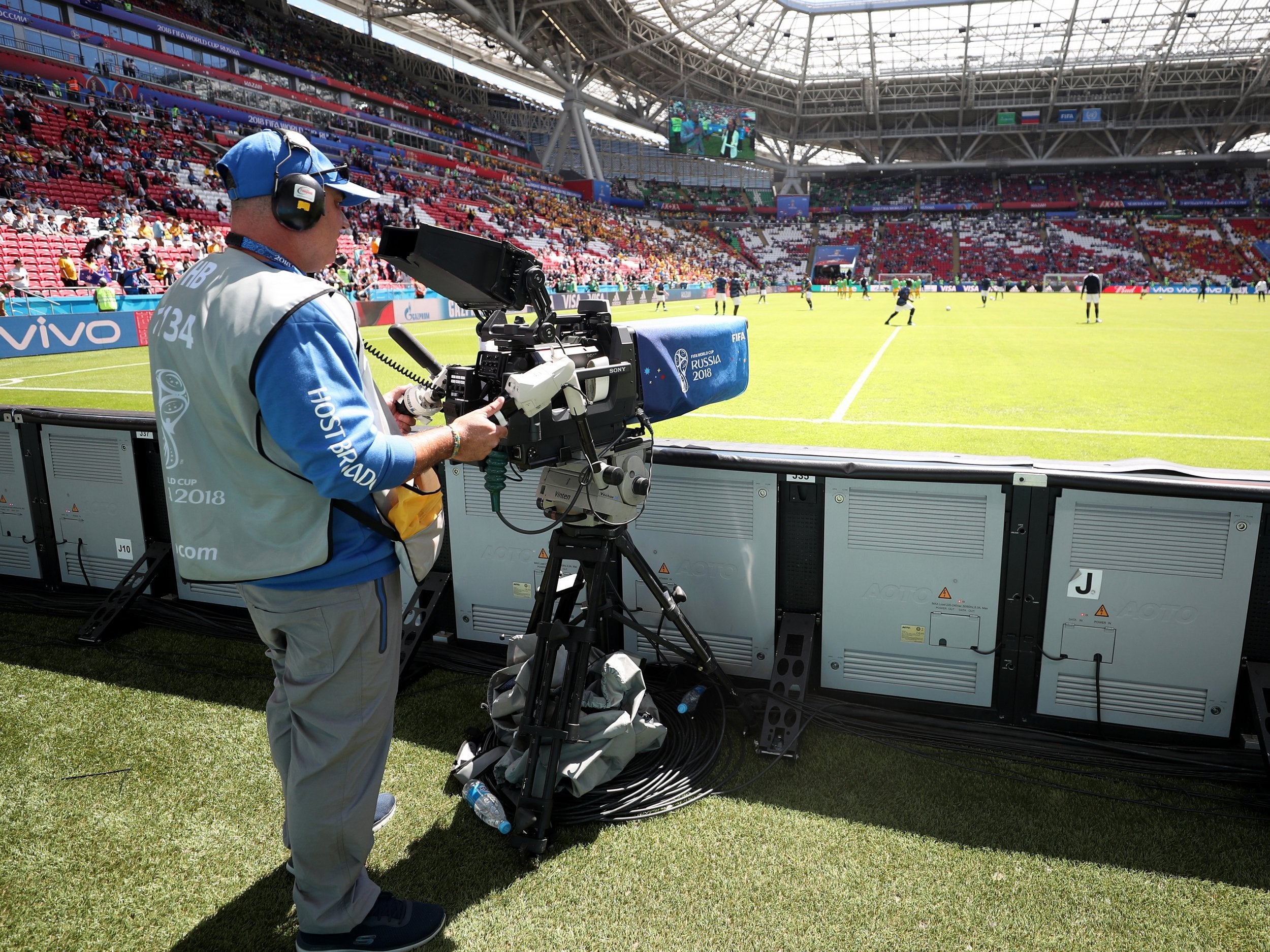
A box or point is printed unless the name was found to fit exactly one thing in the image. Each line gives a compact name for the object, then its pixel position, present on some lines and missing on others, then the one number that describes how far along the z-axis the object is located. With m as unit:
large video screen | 61.97
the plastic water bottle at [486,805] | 2.65
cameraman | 1.85
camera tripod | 2.61
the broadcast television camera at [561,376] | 2.24
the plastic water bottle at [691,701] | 3.29
